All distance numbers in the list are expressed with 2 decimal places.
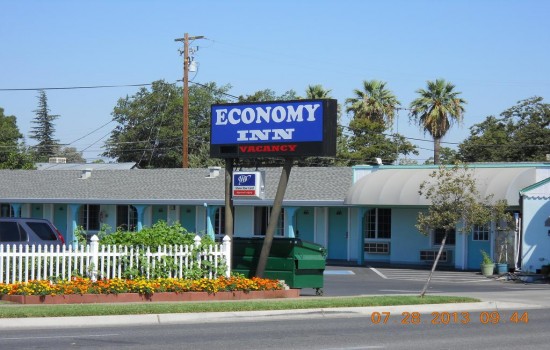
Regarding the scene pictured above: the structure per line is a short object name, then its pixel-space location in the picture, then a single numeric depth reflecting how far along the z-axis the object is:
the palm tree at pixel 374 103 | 68.22
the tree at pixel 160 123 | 82.06
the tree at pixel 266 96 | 75.88
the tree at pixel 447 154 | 71.40
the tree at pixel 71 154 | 109.56
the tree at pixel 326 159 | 65.88
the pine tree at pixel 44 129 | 118.57
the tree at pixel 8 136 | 81.12
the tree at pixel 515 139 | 67.88
